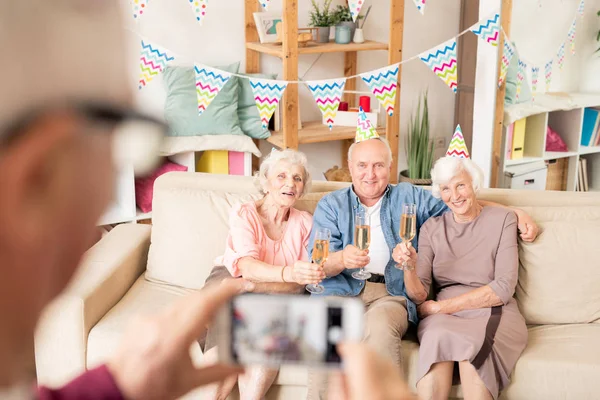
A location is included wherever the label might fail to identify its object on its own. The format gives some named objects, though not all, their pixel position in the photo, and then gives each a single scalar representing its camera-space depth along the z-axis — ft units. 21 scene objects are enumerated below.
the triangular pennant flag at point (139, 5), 10.98
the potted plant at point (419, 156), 14.09
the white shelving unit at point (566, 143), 14.24
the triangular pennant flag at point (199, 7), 11.21
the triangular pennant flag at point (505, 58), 12.13
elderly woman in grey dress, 7.31
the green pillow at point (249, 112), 12.93
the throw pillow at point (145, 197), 11.89
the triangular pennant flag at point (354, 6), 10.89
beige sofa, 7.37
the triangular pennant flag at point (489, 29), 10.87
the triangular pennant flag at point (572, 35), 13.67
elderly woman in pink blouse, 7.91
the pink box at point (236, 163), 12.83
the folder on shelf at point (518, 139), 13.71
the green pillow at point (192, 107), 12.40
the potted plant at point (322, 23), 13.16
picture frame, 12.78
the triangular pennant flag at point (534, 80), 13.75
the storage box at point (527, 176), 13.66
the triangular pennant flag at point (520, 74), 12.54
